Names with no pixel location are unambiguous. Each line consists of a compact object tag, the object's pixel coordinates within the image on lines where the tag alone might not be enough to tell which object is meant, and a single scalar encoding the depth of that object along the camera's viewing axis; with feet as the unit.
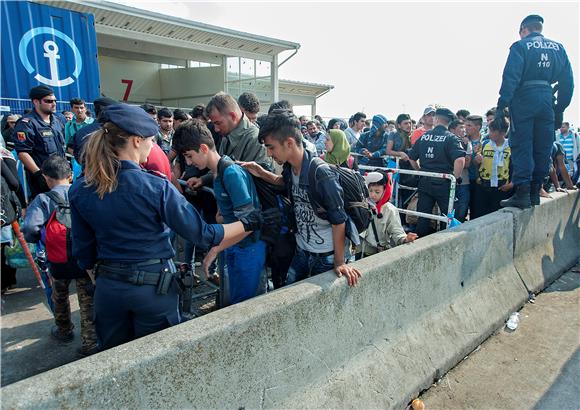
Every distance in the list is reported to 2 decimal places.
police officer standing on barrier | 14.85
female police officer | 6.30
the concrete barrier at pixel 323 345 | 4.97
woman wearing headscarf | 17.20
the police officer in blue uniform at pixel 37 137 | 17.54
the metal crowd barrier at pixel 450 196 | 16.41
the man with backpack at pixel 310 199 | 8.20
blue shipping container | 25.93
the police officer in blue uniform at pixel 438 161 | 17.93
